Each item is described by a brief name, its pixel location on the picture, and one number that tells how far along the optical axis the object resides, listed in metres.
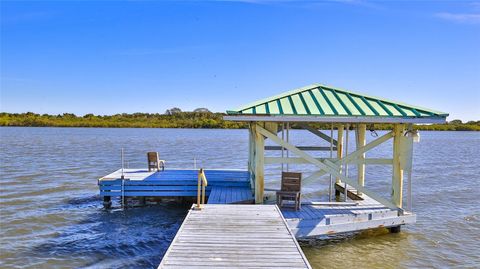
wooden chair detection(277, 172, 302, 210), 9.89
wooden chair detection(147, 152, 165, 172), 15.12
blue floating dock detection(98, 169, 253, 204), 12.86
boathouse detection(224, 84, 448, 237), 9.35
